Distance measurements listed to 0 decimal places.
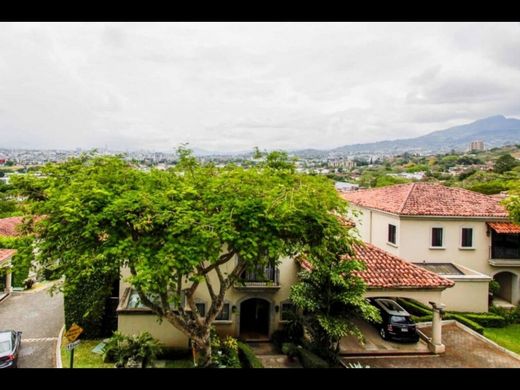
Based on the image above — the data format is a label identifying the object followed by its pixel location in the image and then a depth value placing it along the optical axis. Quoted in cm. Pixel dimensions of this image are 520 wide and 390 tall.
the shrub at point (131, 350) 1303
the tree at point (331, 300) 1280
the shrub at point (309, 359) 1248
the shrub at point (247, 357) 1283
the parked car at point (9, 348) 1273
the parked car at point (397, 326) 1539
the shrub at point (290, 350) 1384
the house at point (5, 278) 1985
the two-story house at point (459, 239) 2166
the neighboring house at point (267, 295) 1484
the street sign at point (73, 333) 1020
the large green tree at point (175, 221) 1025
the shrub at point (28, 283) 2420
